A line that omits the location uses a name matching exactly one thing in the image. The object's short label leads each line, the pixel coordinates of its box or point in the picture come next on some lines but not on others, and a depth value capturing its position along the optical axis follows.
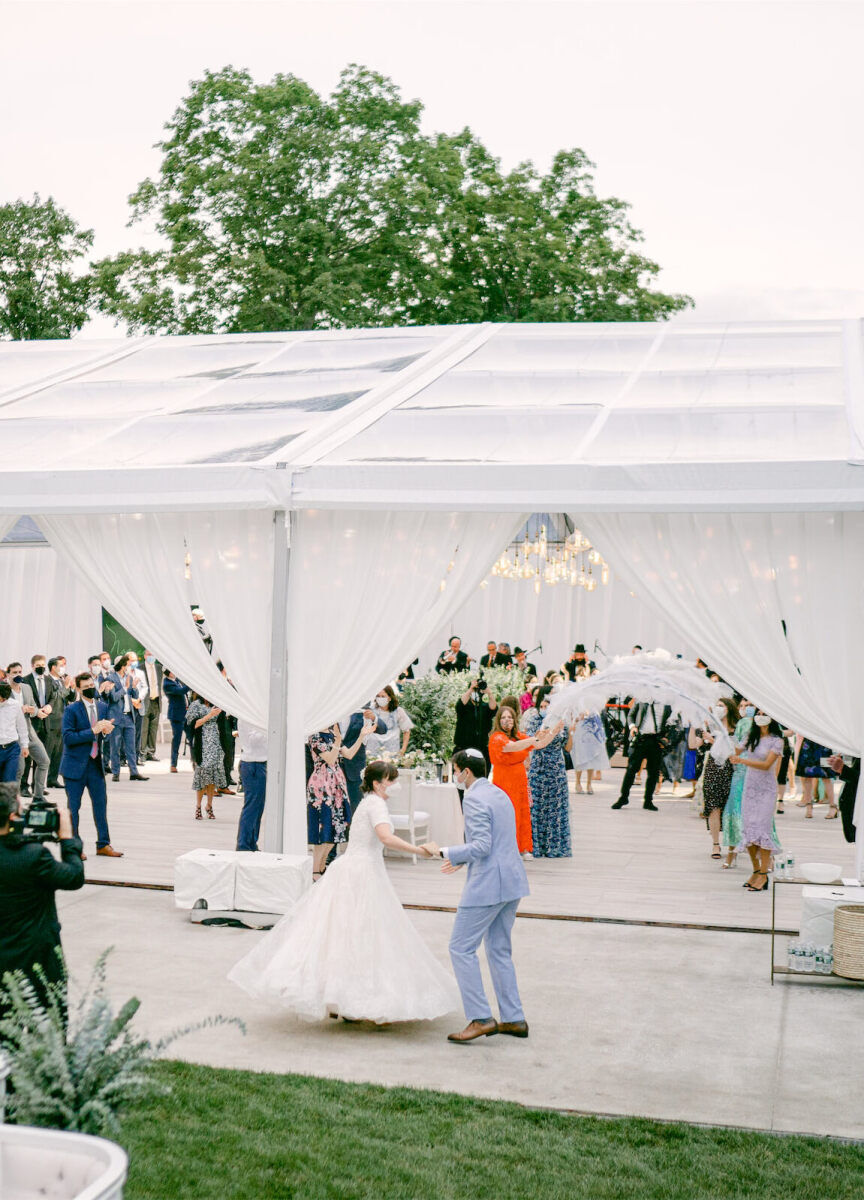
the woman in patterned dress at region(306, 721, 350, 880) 10.39
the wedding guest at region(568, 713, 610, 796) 17.22
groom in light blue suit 6.68
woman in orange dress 11.05
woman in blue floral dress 12.29
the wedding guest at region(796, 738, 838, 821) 15.52
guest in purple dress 10.41
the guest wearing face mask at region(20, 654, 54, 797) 15.56
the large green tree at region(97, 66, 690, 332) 26.73
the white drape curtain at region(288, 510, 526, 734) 9.74
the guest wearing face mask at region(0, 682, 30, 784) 12.66
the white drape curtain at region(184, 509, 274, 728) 9.91
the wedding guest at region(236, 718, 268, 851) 10.83
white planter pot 3.32
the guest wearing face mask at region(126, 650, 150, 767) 17.92
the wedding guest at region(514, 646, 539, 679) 19.15
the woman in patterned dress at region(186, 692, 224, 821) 14.03
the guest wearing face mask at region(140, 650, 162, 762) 19.66
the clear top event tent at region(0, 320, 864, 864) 8.95
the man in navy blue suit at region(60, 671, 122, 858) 11.11
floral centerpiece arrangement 14.46
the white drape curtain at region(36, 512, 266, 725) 10.11
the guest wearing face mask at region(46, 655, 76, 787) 15.81
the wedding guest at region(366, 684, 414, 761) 12.33
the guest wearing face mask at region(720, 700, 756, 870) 11.26
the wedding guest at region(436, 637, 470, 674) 18.29
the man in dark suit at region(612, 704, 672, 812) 15.12
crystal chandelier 19.69
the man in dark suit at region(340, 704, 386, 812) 11.27
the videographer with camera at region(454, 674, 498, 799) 15.04
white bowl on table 8.49
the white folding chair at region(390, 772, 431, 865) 11.81
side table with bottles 7.98
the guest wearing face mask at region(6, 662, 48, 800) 14.02
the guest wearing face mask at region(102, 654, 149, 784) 17.22
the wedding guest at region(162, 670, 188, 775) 17.28
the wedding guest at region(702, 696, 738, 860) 11.95
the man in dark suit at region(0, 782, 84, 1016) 5.15
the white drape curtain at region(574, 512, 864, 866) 8.94
